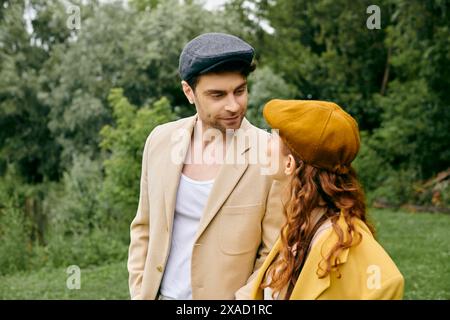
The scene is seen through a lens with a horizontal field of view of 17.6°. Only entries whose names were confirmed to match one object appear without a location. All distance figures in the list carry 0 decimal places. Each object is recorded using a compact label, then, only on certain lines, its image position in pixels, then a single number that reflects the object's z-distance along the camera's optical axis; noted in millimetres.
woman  3431
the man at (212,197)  3836
